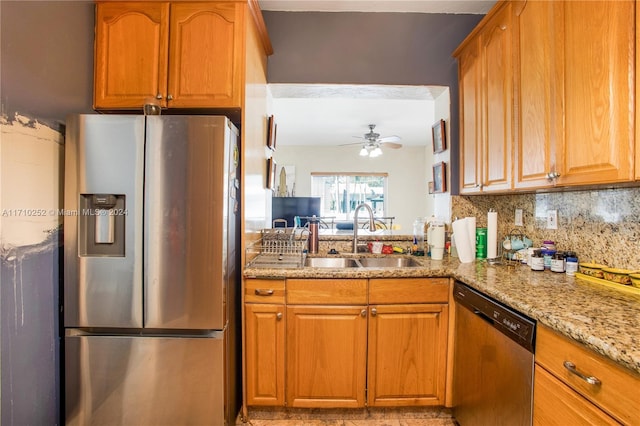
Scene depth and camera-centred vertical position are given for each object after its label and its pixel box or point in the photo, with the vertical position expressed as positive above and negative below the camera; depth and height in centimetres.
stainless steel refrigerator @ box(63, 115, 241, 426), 138 -27
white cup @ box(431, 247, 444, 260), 198 -27
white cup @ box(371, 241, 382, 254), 220 -26
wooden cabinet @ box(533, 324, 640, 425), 74 -49
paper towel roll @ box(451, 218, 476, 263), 188 -18
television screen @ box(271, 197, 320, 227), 484 +8
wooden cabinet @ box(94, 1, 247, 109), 161 +86
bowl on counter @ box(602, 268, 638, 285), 126 -27
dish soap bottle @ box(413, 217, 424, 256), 217 -18
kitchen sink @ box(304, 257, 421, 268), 214 -36
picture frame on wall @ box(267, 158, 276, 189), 227 +31
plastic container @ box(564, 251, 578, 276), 149 -26
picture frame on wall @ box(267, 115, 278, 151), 227 +63
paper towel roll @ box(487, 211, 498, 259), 189 -13
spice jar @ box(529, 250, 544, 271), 161 -26
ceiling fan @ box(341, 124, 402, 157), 475 +116
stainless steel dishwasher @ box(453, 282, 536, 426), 107 -63
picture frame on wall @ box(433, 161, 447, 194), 218 +28
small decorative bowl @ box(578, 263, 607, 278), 137 -26
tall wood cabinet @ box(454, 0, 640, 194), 102 +52
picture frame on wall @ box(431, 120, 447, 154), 217 +58
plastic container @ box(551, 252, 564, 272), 154 -26
